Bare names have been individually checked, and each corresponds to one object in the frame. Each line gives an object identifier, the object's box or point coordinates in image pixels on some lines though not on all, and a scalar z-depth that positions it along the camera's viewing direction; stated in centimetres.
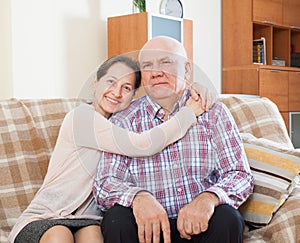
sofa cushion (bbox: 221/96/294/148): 230
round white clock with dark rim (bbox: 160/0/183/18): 466
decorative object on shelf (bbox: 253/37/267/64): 535
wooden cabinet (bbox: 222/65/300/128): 520
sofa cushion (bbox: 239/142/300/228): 186
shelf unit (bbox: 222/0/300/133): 523
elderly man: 162
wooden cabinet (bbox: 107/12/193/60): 418
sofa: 184
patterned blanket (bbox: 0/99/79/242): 194
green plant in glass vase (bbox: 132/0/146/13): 432
